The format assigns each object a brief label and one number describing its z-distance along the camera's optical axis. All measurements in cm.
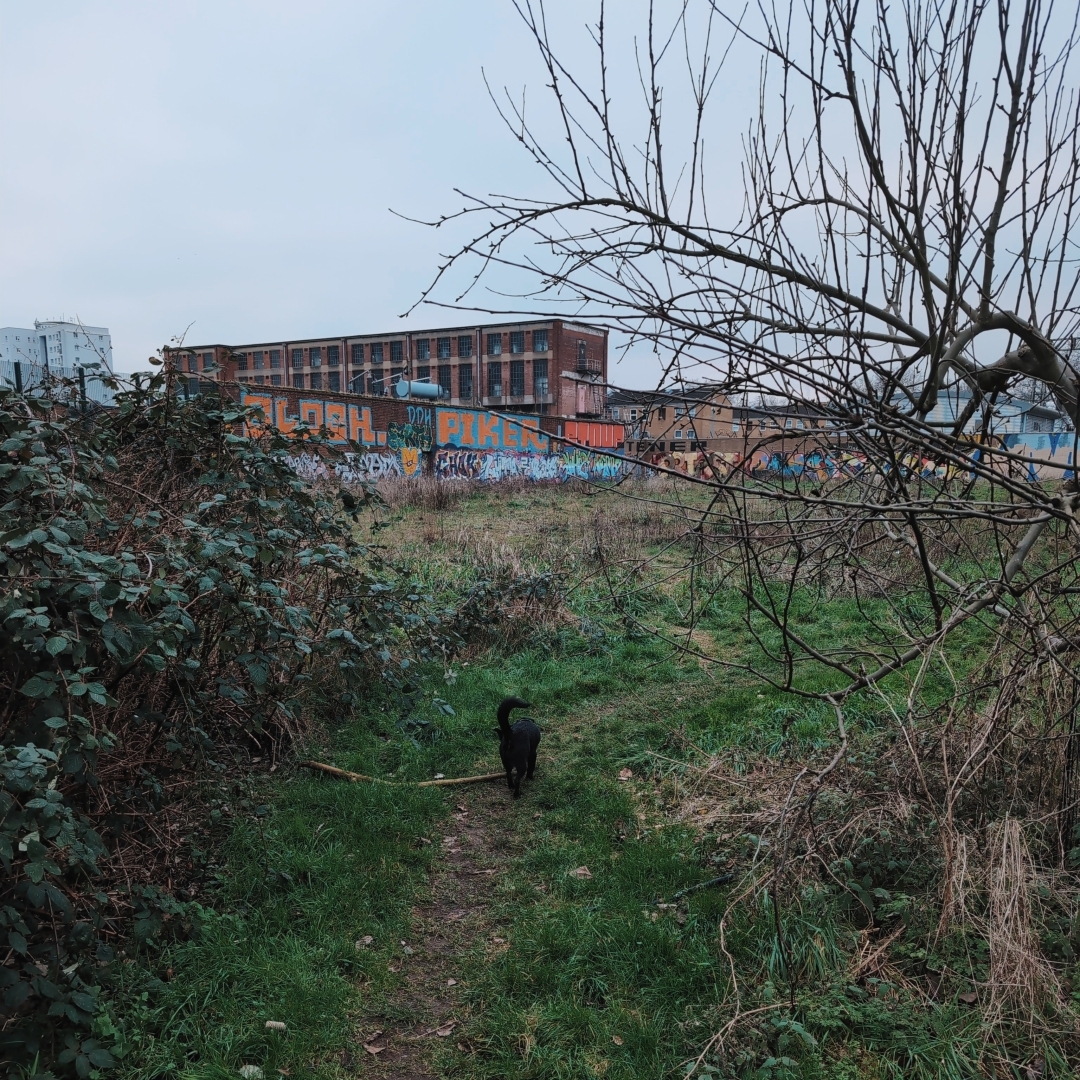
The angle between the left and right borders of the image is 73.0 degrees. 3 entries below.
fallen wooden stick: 485
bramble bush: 238
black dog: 499
